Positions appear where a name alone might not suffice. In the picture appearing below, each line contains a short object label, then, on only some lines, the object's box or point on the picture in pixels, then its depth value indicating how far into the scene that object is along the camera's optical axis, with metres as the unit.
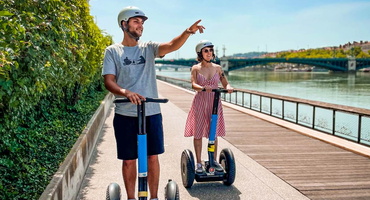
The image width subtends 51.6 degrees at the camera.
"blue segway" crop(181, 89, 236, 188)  4.55
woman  4.92
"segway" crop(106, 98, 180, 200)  2.90
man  3.17
